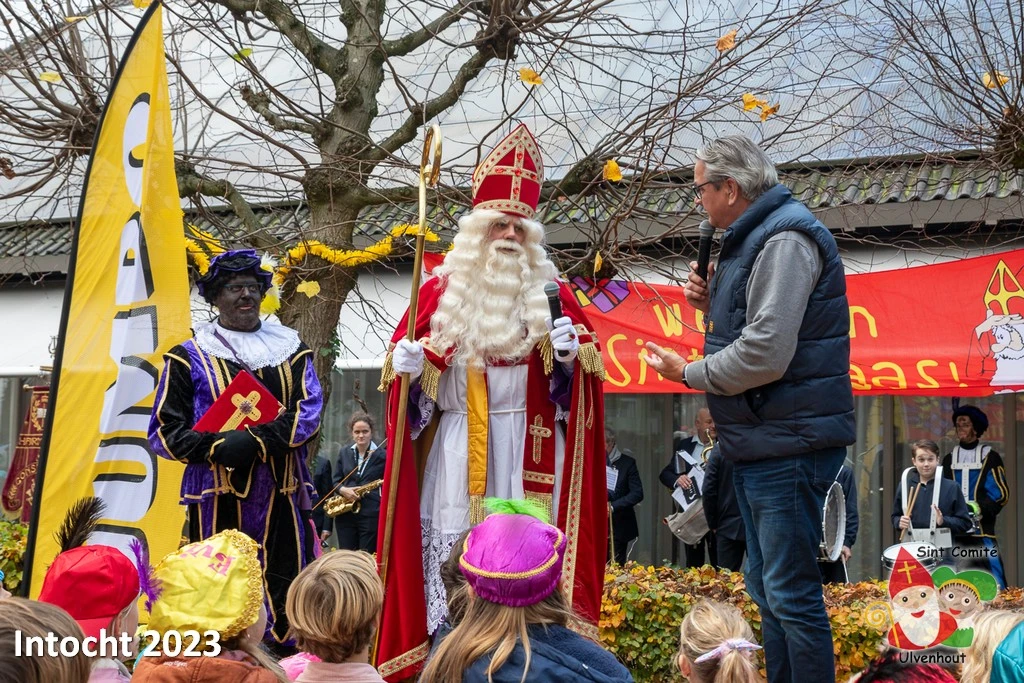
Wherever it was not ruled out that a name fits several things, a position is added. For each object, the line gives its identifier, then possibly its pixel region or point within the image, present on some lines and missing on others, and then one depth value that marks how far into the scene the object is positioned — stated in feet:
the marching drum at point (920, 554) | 11.51
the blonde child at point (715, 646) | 10.14
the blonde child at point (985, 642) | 9.61
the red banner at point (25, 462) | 33.96
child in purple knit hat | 9.51
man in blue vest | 12.88
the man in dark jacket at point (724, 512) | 29.50
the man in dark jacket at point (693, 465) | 33.78
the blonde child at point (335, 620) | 10.42
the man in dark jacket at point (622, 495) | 34.81
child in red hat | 10.23
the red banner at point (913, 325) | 25.73
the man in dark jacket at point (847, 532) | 27.89
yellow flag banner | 18.49
